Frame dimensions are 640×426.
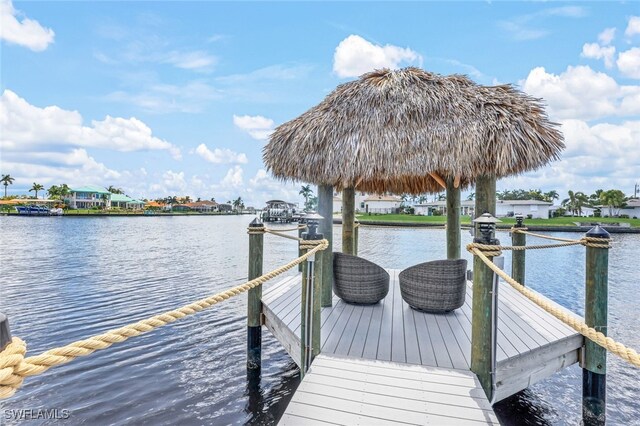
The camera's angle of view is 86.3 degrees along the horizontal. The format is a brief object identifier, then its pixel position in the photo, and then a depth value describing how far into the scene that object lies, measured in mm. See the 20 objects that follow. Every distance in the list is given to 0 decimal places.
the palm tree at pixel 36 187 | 85938
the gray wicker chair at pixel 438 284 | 4527
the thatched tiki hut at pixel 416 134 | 4555
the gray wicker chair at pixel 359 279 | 4930
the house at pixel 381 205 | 75188
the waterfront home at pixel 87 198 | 81812
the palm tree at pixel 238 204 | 131575
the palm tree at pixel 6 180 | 76062
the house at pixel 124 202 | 91375
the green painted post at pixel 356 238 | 8405
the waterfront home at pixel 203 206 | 106719
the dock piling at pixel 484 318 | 2939
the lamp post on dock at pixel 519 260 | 6637
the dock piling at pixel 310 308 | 3352
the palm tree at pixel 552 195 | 81400
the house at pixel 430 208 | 65306
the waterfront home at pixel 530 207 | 57688
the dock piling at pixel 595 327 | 3502
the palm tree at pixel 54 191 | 80375
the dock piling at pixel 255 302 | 4973
